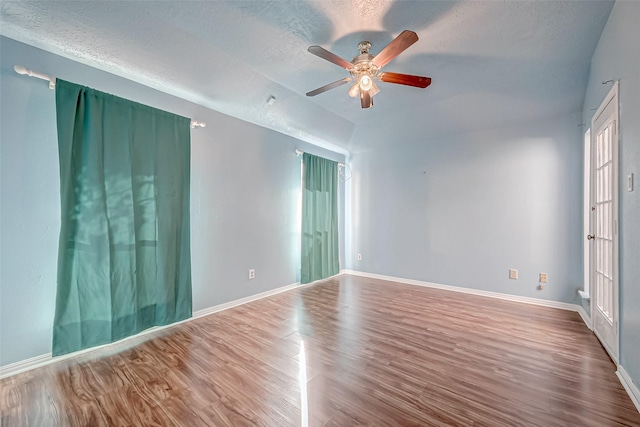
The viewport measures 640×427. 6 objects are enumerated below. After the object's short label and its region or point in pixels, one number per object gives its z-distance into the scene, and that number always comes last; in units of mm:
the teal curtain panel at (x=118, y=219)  2021
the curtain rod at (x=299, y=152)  4040
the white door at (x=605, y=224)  1885
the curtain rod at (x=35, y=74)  1848
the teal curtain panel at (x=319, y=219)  4141
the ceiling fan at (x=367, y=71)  1856
